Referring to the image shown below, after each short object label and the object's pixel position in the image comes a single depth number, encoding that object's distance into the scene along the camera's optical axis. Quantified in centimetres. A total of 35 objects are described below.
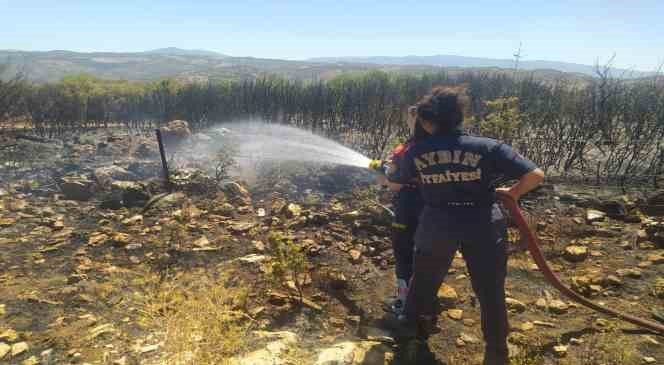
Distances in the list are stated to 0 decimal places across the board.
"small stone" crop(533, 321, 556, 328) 299
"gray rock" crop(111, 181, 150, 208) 590
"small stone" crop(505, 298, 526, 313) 325
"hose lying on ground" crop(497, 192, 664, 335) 242
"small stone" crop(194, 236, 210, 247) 450
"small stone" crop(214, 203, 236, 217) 558
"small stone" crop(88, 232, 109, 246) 449
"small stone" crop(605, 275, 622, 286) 348
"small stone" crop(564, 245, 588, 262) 406
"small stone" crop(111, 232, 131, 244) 448
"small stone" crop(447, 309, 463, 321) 317
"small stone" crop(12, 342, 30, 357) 262
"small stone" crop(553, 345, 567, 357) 261
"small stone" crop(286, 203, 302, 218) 538
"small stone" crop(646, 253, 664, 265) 382
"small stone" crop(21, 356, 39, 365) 252
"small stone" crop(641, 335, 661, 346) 262
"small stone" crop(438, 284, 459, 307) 340
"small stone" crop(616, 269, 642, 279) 360
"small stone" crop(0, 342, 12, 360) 259
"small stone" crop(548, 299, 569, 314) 320
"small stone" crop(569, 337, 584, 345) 273
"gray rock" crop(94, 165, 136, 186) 695
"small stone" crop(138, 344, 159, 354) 262
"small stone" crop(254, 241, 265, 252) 439
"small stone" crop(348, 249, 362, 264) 415
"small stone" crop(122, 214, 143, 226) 509
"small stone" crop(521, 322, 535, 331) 296
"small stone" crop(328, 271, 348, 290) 370
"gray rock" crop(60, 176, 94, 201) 626
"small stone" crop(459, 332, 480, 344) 287
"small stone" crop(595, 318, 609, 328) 289
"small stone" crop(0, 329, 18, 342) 277
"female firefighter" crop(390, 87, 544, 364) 215
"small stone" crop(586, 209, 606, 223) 512
